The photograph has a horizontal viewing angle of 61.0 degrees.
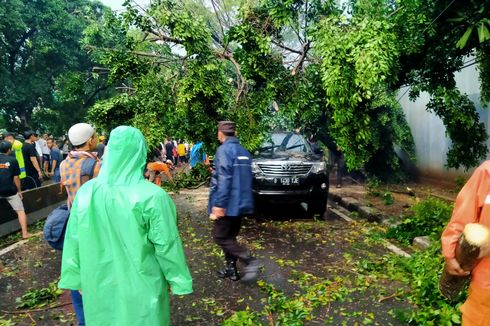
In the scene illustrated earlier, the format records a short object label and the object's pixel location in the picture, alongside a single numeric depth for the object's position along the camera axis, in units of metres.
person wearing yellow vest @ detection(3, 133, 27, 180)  9.48
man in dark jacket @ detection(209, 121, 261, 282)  5.01
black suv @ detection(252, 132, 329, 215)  8.70
